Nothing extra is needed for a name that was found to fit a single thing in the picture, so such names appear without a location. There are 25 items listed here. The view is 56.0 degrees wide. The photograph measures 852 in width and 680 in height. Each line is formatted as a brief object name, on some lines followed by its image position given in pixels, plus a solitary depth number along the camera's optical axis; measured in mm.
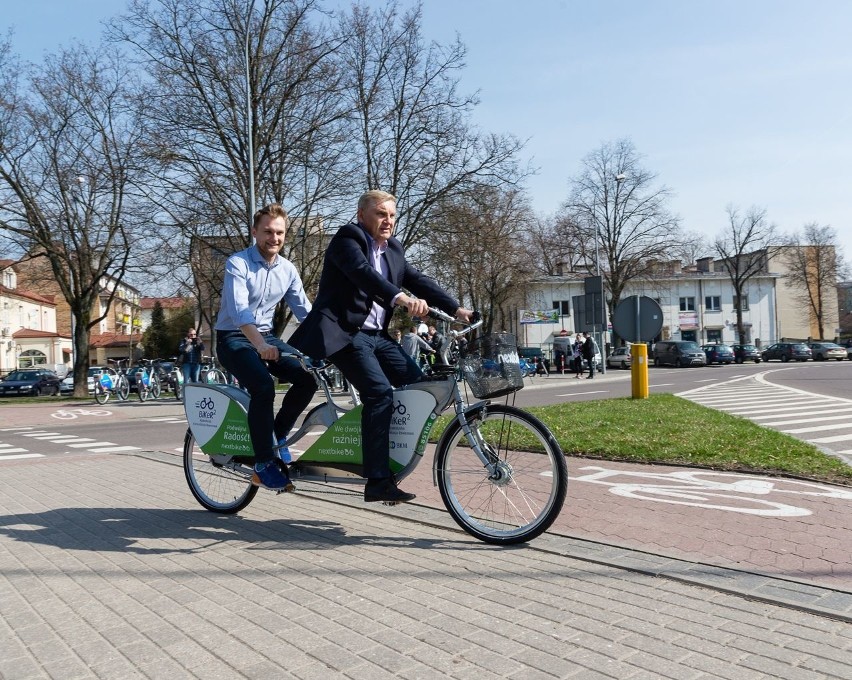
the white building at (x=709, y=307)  73062
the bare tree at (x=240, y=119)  23922
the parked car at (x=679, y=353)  48625
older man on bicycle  4391
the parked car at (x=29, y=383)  41562
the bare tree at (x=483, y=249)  26141
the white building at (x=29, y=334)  70688
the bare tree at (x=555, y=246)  50125
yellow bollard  16328
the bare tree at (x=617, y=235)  51062
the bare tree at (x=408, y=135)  25812
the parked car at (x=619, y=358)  53541
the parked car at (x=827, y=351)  58344
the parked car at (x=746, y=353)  56781
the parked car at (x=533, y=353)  42894
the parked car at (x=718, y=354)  51094
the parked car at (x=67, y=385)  42688
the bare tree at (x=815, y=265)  69312
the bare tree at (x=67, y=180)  27469
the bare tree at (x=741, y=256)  63938
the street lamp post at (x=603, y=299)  28250
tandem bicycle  4266
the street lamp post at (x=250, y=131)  22031
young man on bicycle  4930
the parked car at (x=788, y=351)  58625
